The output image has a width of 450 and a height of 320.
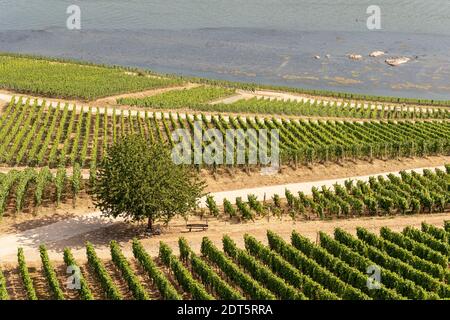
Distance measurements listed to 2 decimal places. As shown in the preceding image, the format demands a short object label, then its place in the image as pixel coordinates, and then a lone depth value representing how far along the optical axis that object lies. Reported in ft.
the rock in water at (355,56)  456.45
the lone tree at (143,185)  140.97
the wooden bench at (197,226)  149.99
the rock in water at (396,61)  443.73
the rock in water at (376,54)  463.42
